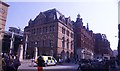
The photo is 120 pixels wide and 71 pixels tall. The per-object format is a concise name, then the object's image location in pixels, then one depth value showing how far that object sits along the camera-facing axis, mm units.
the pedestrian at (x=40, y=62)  5172
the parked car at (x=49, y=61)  11198
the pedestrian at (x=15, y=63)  4532
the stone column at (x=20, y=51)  11171
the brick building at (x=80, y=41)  23333
